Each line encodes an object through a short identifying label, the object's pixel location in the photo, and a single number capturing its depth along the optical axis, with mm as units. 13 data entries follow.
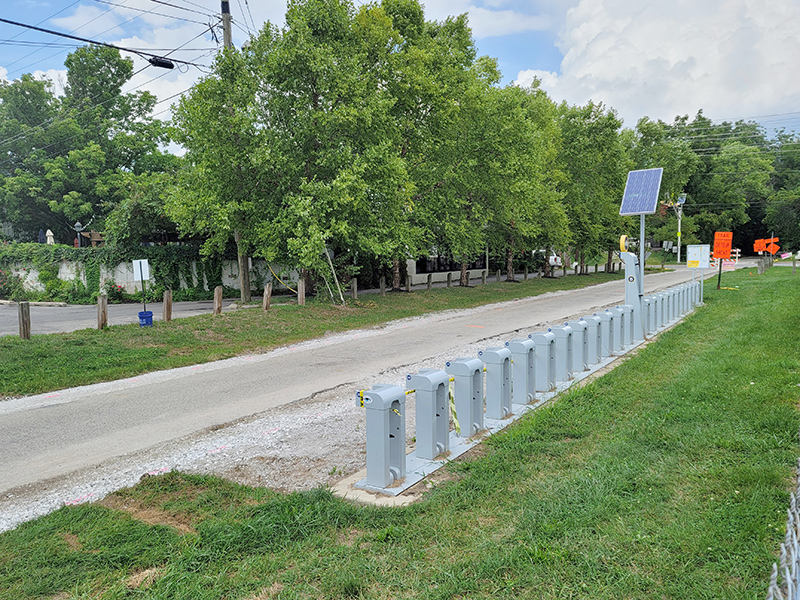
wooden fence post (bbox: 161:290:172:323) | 14844
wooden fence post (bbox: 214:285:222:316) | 16141
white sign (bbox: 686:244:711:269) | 18312
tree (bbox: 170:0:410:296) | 17078
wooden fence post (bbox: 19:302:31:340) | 11883
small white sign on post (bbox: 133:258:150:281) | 15472
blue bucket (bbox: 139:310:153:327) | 14141
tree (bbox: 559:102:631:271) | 37312
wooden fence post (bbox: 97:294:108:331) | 13391
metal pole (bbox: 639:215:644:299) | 11545
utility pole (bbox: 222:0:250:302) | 18016
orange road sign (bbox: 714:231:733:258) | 22016
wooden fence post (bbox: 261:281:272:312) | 17156
